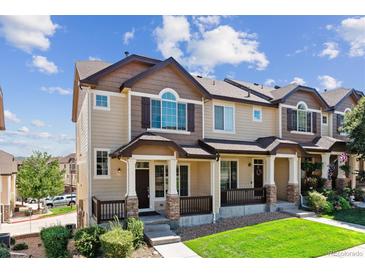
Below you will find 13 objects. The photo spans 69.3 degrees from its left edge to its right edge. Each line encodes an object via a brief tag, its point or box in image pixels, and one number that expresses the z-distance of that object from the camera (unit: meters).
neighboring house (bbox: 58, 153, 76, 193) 43.62
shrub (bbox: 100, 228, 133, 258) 7.21
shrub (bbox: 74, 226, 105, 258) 7.88
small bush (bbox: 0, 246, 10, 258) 7.23
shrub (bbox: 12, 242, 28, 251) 10.25
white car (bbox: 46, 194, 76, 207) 30.83
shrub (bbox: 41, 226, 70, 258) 8.00
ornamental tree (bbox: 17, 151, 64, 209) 23.67
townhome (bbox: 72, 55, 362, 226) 10.38
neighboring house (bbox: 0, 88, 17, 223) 20.67
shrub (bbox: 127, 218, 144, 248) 8.40
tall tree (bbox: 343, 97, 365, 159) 14.29
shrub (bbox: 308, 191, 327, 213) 12.58
